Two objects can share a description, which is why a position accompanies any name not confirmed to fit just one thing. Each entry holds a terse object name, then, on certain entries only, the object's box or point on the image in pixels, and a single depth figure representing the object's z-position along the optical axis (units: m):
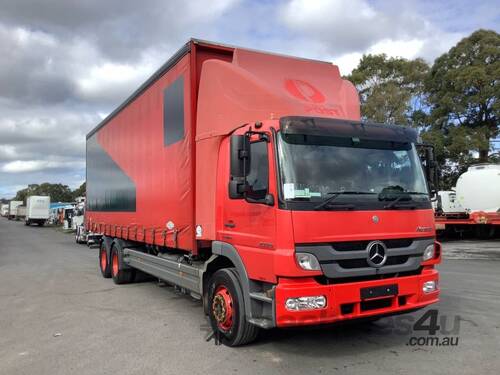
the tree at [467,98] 27.69
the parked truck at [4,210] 105.96
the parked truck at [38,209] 58.03
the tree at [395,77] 30.38
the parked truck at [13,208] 89.56
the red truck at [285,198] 4.85
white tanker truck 20.53
